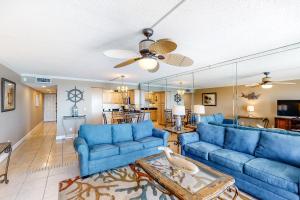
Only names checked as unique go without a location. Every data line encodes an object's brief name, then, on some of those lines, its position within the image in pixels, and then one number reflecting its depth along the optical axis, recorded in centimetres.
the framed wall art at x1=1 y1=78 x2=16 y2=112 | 353
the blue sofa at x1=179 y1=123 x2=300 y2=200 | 192
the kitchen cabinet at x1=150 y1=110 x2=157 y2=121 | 986
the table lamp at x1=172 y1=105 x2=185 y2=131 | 383
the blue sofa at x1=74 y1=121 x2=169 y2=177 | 269
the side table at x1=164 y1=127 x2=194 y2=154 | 368
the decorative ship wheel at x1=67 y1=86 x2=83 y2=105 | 593
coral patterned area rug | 211
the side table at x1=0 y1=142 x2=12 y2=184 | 240
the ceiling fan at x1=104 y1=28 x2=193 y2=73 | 182
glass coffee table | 154
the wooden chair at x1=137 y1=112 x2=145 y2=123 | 604
